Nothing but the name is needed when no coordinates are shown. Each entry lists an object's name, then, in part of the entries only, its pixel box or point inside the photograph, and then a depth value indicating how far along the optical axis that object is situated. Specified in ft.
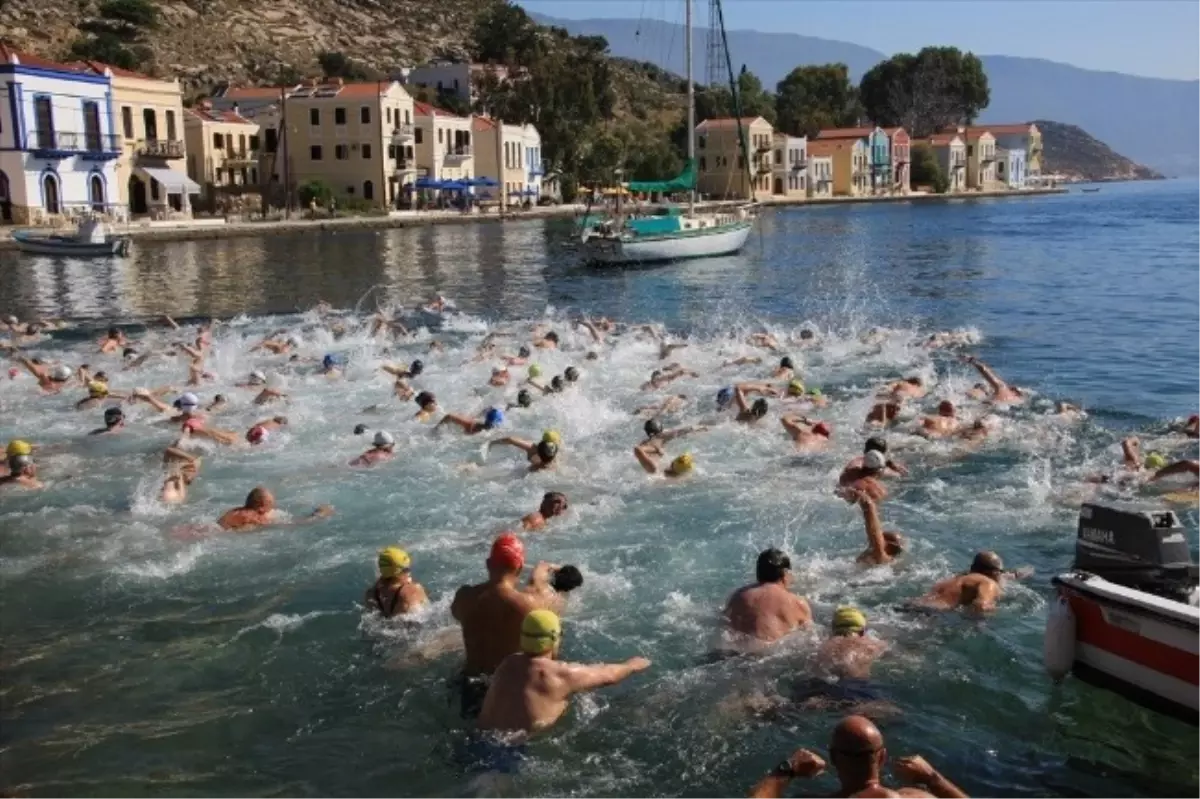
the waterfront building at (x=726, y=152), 383.24
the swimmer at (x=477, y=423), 55.42
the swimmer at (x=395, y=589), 32.17
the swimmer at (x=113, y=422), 56.39
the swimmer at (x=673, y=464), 47.80
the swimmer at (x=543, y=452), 48.57
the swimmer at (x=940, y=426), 52.85
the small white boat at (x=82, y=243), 166.20
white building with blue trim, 191.93
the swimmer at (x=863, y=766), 18.52
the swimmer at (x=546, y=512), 41.11
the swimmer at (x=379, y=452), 50.85
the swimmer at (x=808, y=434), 51.31
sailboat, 167.43
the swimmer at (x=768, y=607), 29.43
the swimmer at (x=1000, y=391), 61.35
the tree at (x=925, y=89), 545.85
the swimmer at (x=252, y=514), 41.83
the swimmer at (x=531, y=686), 24.00
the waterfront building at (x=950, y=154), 503.20
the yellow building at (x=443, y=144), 290.56
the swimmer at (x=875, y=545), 35.76
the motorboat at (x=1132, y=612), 23.47
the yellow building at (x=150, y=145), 223.10
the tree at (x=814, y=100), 484.33
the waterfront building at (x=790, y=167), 408.05
